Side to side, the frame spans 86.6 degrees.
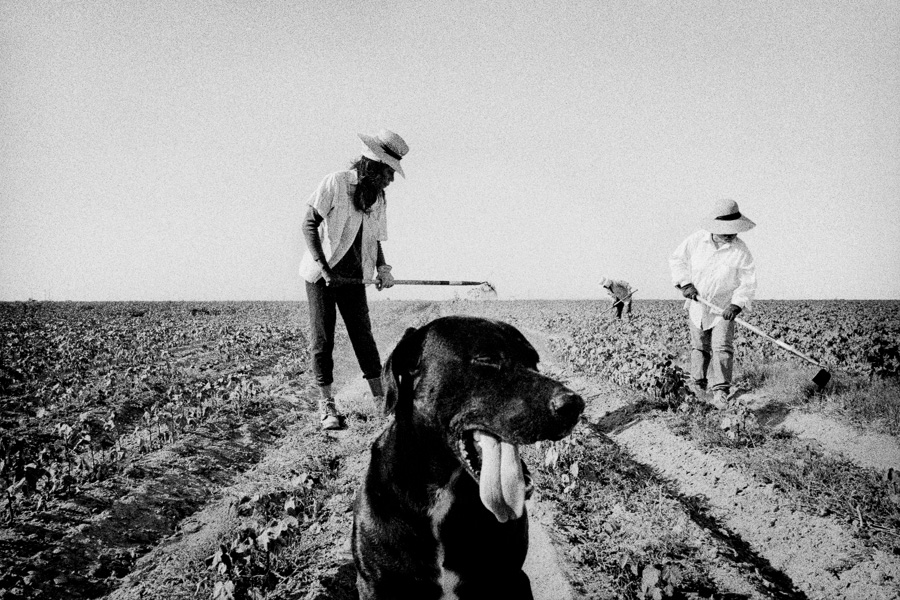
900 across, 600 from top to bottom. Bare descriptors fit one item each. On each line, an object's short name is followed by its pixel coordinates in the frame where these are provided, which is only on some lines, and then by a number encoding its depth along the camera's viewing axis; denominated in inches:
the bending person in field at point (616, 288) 907.4
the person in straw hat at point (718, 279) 236.2
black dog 75.4
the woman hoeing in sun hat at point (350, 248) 173.2
